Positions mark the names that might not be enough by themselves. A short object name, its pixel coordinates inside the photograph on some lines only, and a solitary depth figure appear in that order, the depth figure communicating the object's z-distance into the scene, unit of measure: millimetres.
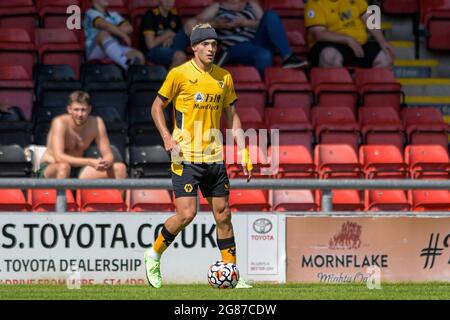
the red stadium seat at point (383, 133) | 16906
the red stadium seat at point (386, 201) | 15805
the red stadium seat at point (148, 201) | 14703
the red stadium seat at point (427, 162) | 16266
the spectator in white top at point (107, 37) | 17453
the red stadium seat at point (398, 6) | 19938
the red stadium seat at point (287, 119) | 16469
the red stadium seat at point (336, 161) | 15930
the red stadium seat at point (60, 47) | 17453
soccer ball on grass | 11750
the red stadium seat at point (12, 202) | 14383
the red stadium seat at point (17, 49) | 17234
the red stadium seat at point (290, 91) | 17328
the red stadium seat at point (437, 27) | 19469
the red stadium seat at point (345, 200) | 15578
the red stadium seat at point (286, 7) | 19031
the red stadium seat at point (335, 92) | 17500
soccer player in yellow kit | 11734
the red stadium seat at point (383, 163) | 16141
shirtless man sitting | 14086
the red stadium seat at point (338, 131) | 16703
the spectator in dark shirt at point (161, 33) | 17516
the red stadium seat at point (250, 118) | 16281
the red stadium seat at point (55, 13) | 18141
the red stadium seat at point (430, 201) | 15914
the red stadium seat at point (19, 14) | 18031
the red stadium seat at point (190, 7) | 18719
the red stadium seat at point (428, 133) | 17047
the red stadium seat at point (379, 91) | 17703
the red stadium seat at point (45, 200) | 14391
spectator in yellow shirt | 18125
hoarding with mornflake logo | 13500
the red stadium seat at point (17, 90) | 16500
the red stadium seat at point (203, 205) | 14406
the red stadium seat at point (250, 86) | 17109
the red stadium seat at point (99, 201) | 14531
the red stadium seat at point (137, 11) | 18359
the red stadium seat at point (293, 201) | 15336
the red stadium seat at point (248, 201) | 15023
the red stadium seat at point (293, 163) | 15797
